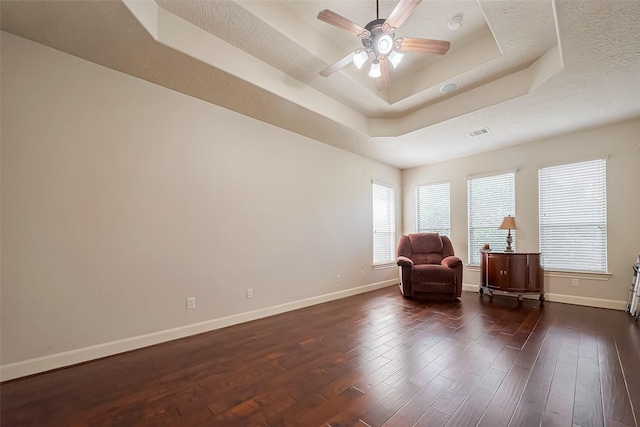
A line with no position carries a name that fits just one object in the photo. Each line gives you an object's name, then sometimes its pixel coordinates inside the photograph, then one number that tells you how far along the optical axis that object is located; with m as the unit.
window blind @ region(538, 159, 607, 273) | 3.86
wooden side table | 4.04
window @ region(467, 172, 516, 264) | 4.74
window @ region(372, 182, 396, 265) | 5.46
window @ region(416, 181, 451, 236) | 5.55
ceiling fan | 1.98
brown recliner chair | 4.20
